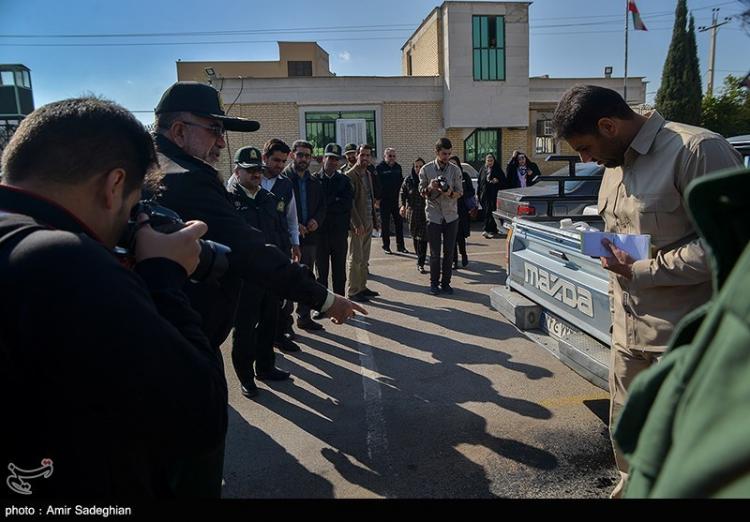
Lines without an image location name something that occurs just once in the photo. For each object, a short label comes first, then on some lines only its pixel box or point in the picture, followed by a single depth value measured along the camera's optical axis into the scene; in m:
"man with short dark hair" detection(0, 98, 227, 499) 0.96
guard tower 17.77
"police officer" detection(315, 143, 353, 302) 6.28
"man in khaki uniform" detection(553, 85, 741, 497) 2.11
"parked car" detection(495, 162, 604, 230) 7.15
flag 9.97
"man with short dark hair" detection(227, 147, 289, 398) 4.09
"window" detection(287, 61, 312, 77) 35.23
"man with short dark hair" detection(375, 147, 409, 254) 9.97
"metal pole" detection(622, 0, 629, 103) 8.94
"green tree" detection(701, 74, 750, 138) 19.06
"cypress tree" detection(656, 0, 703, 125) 15.86
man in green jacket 0.59
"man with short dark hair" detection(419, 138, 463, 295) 6.80
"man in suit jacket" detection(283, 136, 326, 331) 5.82
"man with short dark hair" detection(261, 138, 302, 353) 5.20
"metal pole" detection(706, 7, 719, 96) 19.18
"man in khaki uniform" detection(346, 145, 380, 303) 6.88
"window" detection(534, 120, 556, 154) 22.70
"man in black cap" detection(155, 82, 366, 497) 2.21
